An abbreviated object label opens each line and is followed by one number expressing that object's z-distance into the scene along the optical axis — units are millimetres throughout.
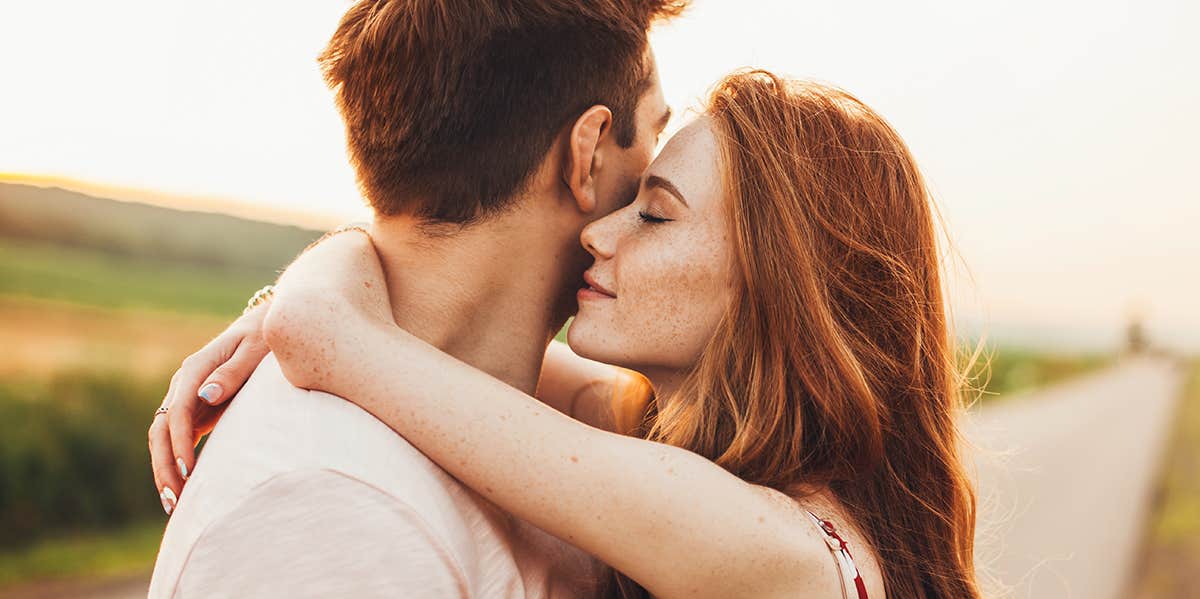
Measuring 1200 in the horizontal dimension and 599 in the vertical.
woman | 682
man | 657
